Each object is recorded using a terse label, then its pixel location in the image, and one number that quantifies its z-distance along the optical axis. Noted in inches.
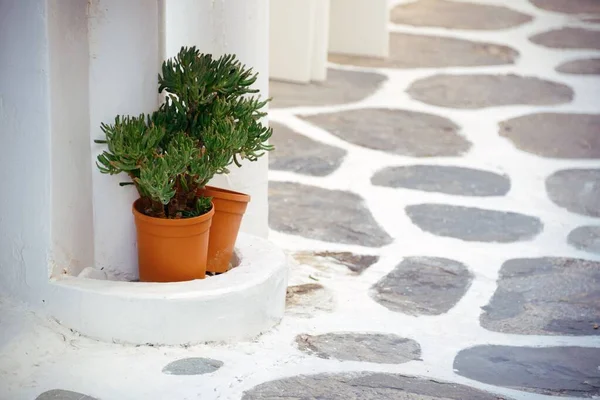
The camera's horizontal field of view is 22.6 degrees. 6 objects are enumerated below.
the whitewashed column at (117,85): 176.9
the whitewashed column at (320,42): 354.3
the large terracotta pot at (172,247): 178.7
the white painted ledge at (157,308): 173.3
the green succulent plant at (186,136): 170.3
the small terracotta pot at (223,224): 191.3
